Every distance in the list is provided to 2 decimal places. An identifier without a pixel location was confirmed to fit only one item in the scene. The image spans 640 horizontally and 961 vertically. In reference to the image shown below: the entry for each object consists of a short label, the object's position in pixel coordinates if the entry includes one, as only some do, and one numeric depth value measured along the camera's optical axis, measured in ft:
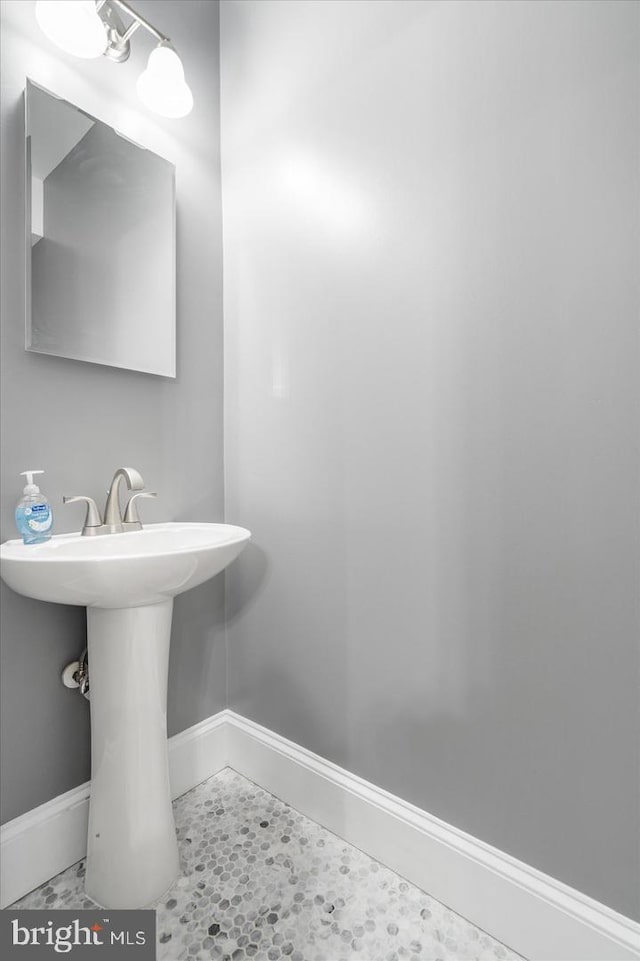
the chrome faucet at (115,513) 3.53
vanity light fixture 3.36
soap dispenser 3.31
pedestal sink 3.28
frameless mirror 3.47
